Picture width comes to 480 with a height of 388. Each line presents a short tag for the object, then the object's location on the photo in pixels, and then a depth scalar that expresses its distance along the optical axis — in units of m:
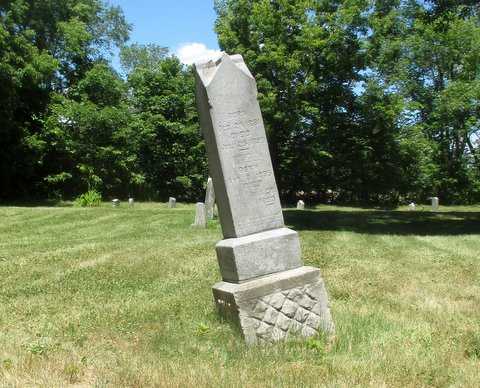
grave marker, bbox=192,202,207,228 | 17.98
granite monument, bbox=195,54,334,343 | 5.48
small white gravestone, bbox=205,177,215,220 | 20.11
